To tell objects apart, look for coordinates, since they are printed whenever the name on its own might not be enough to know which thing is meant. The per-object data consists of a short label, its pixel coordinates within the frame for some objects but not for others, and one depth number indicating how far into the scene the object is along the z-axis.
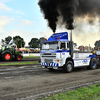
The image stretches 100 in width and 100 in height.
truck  8.84
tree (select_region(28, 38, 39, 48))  126.31
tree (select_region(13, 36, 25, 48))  88.85
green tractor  18.64
